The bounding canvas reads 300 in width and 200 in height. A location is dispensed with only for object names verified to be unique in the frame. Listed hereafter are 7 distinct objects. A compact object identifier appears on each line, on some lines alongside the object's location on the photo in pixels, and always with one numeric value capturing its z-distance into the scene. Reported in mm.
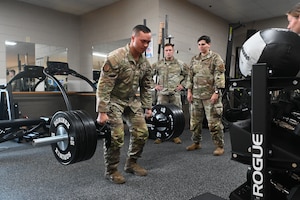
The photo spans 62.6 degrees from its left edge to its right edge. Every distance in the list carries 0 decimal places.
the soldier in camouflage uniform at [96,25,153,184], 2334
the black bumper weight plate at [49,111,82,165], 1759
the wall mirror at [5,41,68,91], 6477
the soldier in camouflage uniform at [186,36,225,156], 3467
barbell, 1756
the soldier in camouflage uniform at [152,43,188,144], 4434
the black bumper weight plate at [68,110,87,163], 1758
